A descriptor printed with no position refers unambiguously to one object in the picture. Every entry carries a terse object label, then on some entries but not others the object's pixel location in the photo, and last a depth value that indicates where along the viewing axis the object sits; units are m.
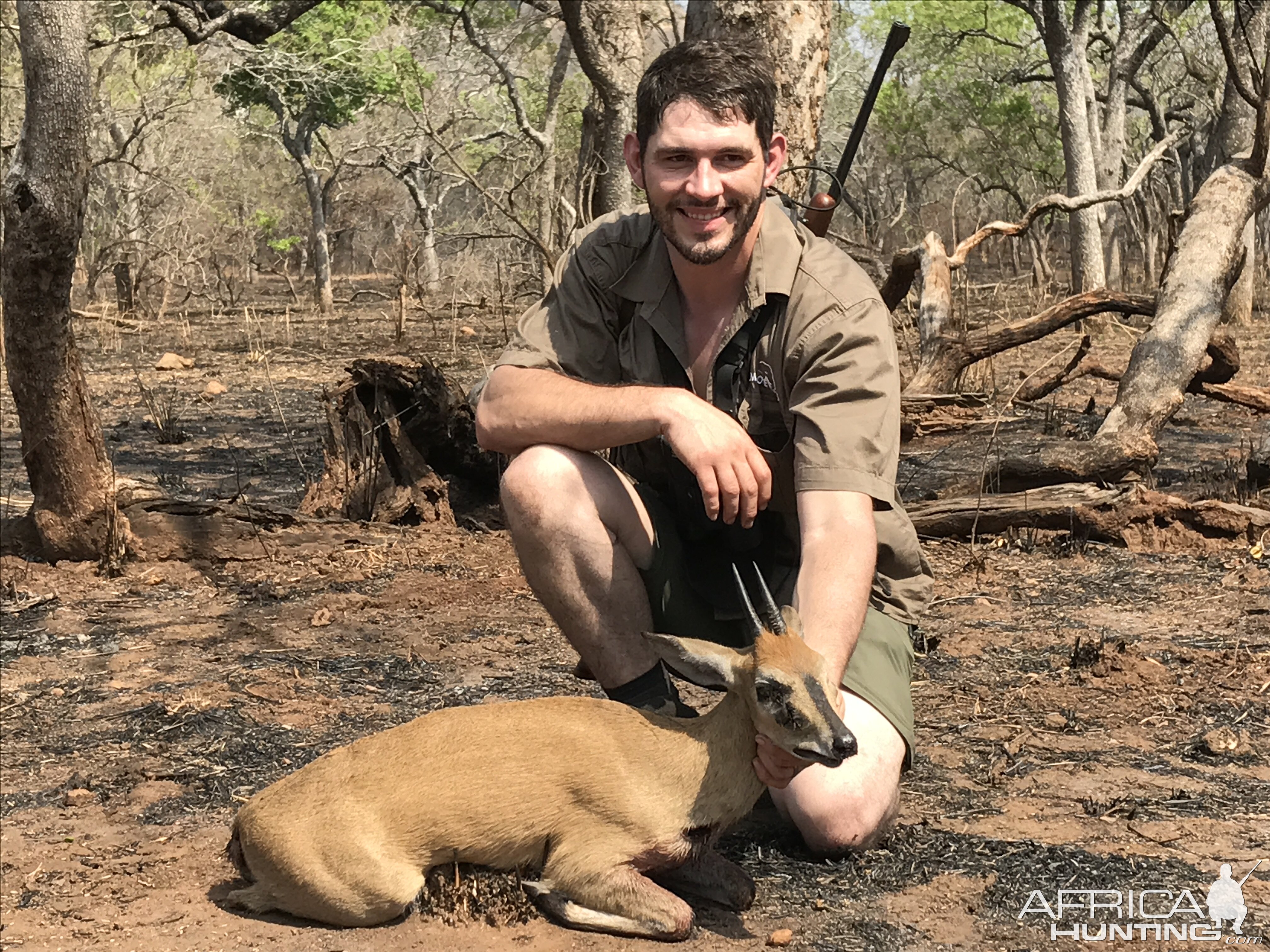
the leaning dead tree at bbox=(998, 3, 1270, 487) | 6.75
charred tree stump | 6.88
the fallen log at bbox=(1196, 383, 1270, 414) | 7.71
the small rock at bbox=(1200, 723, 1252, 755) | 4.04
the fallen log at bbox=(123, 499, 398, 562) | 6.38
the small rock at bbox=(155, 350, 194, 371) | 14.91
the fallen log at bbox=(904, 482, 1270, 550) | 6.35
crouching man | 3.35
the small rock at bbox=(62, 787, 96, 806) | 3.94
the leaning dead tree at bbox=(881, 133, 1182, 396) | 8.42
